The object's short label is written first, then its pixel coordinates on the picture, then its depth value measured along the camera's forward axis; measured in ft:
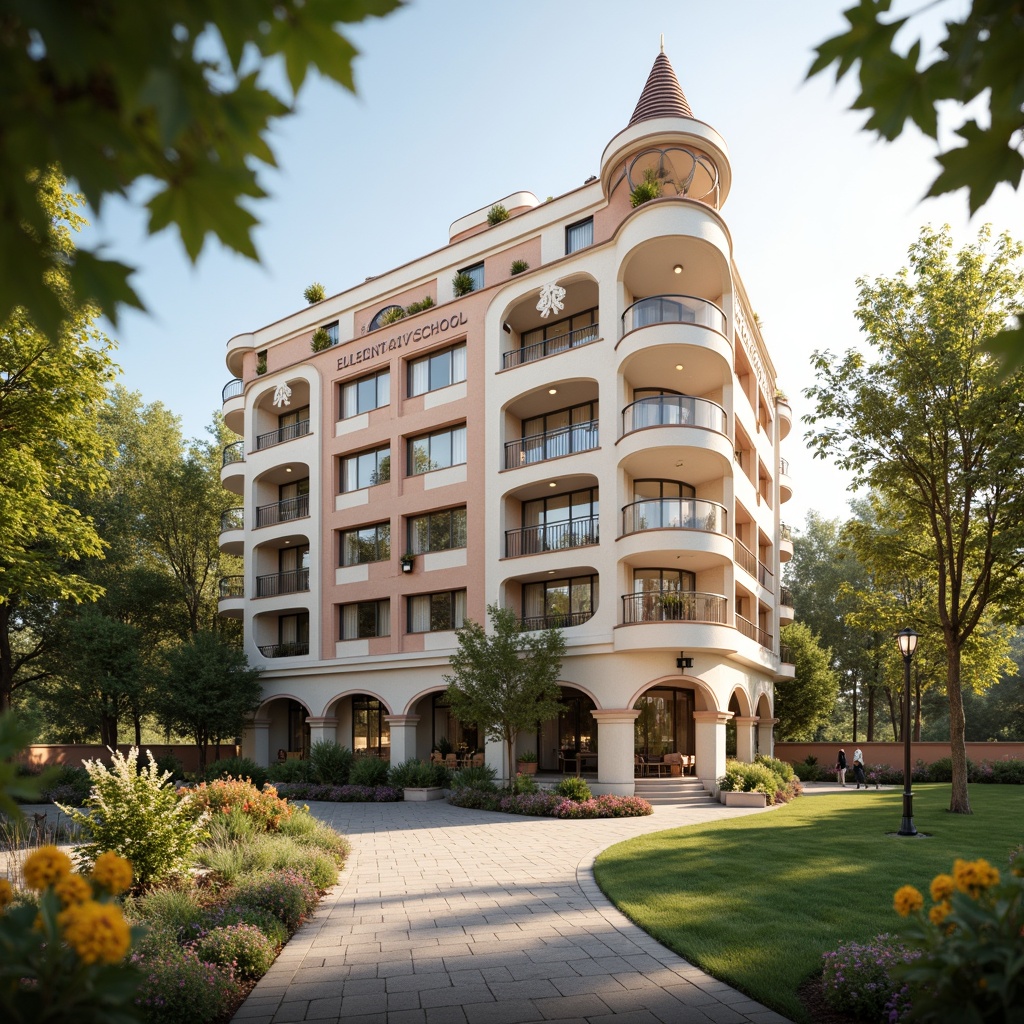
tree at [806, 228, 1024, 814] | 70.28
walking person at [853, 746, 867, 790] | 108.27
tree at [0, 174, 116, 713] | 56.08
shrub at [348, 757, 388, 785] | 91.76
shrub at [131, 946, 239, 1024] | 20.56
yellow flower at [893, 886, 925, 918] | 12.13
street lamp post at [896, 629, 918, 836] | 56.01
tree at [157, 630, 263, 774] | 105.81
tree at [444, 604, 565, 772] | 79.87
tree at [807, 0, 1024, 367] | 8.03
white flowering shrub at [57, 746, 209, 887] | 32.50
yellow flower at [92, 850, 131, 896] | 10.00
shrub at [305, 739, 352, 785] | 95.25
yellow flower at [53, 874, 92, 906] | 9.36
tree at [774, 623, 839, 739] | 144.25
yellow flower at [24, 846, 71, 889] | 9.66
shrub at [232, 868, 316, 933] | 30.58
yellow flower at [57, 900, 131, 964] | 8.19
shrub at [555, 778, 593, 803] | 73.26
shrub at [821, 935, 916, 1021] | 21.12
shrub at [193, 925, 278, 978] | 24.58
